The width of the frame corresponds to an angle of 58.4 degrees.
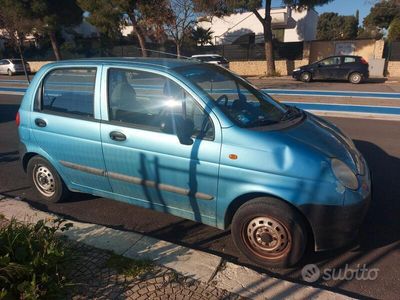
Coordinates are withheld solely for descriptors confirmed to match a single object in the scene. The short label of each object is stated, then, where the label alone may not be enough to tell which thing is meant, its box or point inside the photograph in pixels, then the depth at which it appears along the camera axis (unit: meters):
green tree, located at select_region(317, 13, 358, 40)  57.56
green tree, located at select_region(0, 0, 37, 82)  22.80
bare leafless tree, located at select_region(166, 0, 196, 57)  21.00
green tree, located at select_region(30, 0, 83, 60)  28.03
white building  37.78
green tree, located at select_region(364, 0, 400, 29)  38.01
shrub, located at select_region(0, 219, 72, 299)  2.46
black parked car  18.89
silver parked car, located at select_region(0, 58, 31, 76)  29.15
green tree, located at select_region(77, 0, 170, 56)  20.61
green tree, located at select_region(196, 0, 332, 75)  20.78
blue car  2.90
